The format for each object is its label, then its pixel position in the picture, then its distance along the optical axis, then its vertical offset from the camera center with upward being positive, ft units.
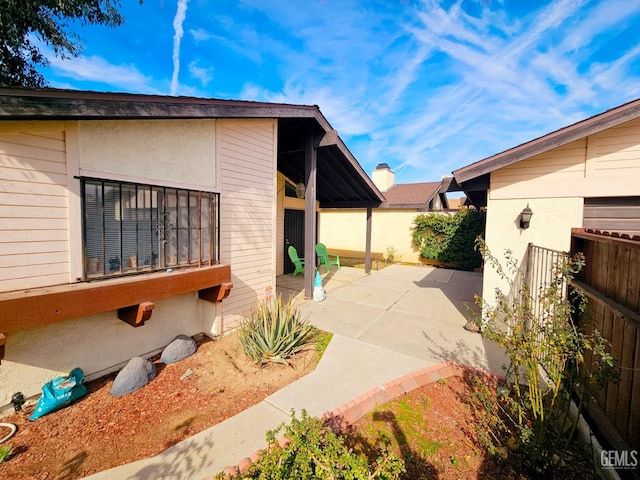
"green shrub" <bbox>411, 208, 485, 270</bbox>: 38.68 -0.95
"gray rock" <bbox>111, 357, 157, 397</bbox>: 10.02 -6.15
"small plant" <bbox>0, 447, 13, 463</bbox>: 7.04 -6.42
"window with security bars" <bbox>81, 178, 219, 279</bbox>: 9.85 -0.09
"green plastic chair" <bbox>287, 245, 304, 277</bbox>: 28.66 -3.63
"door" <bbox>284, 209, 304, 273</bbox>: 31.78 -0.58
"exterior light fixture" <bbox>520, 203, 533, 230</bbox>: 14.28 +0.78
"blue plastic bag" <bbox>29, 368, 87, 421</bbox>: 8.75 -6.00
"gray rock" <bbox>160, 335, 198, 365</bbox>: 12.22 -6.08
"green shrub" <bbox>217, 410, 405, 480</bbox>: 5.06 -4.85
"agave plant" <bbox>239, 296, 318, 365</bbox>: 12.23 -5.36
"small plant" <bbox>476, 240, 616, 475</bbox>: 6.82 -4.22
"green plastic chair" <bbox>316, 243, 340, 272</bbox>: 31.35 -3.18
